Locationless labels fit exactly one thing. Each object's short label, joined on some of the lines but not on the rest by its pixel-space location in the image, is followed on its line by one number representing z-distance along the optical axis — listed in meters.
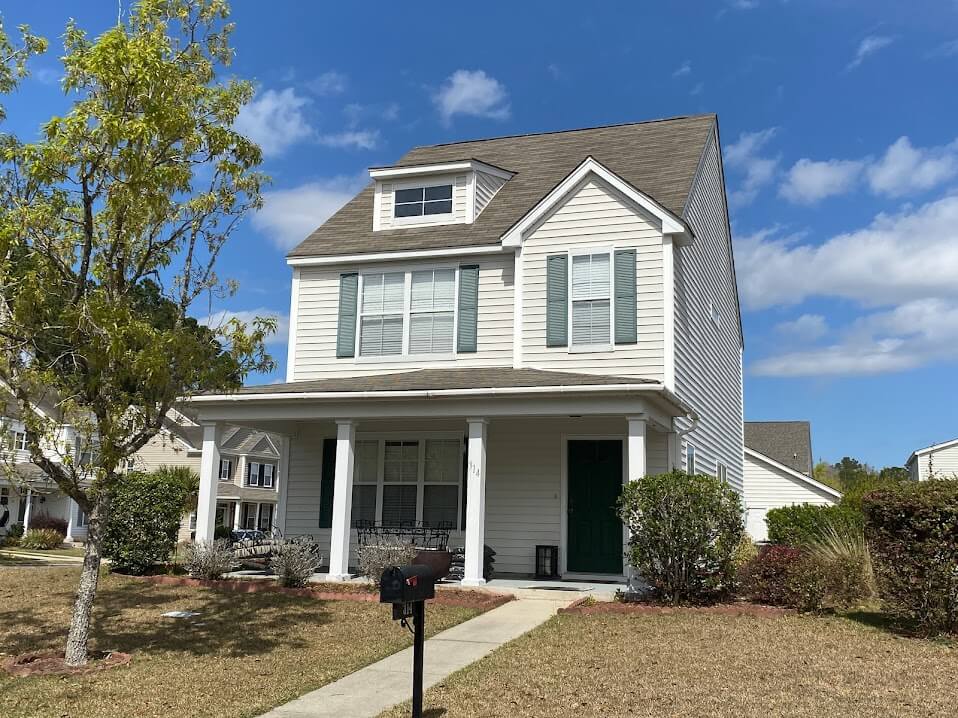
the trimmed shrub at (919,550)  9.23
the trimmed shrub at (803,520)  19.89
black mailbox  5.66
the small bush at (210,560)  13.76
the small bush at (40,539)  31.84
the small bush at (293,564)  13.15
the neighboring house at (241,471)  44.84
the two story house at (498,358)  14.16
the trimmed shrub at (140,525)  14.53
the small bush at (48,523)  37.22
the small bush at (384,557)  12.49
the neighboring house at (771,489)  35.44
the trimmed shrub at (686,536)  11.16
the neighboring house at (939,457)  50.91
